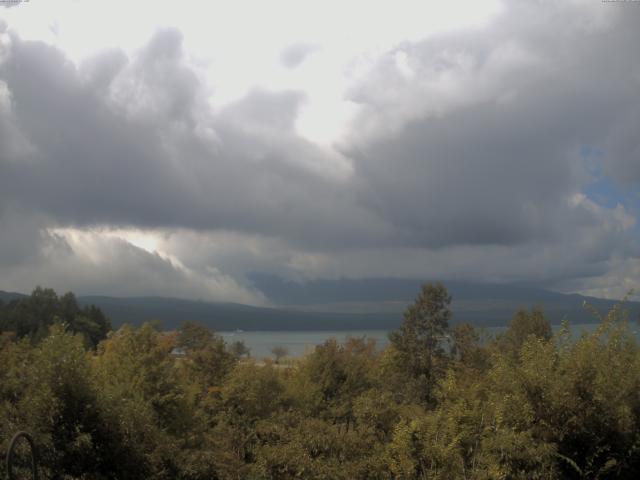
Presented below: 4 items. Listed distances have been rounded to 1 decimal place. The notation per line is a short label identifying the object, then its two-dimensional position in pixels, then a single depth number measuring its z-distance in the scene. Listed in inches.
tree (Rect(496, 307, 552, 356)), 2235.5
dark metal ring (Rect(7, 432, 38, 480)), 295.1
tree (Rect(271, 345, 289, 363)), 4312.7
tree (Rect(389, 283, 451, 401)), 1819.6
